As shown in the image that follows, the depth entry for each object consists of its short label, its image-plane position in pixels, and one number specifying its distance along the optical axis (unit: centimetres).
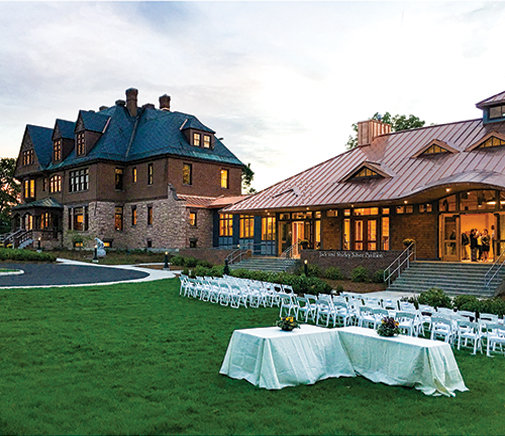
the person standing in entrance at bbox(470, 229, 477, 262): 2459
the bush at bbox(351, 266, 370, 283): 2430
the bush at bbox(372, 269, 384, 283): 2389
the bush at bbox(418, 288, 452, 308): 1540
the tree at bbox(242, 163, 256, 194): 7438
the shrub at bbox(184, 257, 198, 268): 3212
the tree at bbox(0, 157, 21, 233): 6844
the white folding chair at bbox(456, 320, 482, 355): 1048
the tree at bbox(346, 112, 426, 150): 4735
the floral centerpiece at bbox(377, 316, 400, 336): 824
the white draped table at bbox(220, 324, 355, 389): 773
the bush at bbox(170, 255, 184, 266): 3291
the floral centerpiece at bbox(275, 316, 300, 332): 833
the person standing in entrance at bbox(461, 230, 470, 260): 2503
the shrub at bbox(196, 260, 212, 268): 3172
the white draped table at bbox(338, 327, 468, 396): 759
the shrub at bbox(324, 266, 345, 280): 2536
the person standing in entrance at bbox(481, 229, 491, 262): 2441
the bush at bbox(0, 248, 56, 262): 3309
